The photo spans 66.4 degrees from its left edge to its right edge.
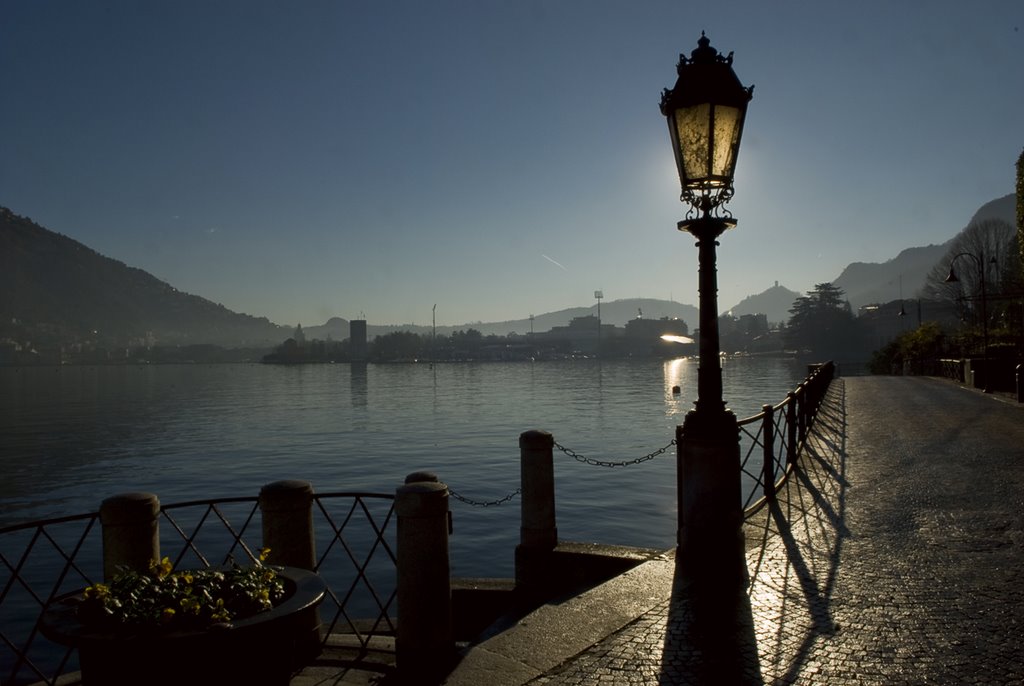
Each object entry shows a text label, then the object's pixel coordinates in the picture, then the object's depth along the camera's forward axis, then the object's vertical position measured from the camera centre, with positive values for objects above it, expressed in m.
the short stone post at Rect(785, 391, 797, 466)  13.88 -1.30
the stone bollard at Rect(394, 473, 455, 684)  5.97 -1.71
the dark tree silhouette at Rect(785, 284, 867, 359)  161.50 +5.17
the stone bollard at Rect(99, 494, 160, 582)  6.63 -1.41
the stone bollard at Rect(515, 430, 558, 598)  9.12 -1.82
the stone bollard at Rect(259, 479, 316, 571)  7.20 -1.48
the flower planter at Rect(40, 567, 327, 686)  4.25 -1.59
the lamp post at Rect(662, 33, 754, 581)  7.92 +0.02
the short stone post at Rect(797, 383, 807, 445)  16.77 -1.25
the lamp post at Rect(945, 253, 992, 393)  30.42 -0.65
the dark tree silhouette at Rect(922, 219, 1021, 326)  70.31 +10.21
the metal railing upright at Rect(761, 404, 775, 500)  10.88 -1.43
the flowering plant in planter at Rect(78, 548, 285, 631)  4.42 -1.37
